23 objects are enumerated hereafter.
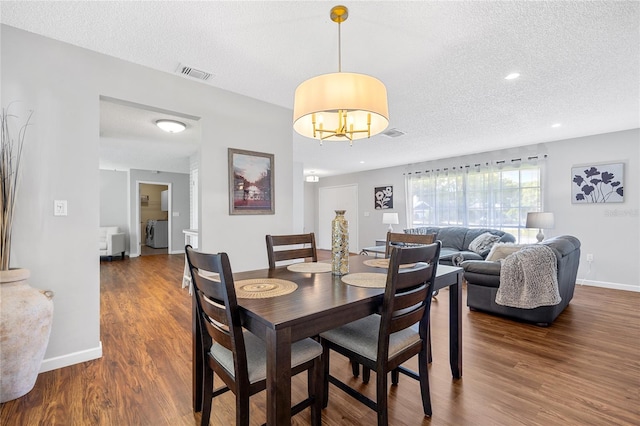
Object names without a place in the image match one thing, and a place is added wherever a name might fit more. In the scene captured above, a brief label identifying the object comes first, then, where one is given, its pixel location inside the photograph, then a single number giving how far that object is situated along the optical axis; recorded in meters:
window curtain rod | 4.84
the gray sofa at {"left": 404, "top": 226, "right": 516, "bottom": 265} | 4.68
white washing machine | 8.49
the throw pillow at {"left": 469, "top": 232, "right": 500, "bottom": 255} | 4.81
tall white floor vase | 1.60
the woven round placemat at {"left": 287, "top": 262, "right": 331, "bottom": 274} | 1.90
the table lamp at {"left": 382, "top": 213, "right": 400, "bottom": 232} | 6.37
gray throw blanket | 2.72
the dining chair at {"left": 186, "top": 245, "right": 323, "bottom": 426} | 1.16
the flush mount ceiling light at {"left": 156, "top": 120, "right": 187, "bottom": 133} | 3.63
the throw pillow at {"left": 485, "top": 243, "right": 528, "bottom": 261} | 3.13
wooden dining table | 1.07
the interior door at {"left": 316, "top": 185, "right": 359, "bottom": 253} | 8.12
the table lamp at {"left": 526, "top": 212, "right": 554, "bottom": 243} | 4.25
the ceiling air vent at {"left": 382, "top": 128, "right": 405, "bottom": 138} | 4.07
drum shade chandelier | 1.54
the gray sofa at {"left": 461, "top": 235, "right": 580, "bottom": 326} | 2.80
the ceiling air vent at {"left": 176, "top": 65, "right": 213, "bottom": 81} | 2.38
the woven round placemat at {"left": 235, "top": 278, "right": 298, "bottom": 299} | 1.35
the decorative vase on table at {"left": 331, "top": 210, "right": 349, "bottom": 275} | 1.72
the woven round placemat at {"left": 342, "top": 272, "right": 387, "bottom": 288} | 1.53
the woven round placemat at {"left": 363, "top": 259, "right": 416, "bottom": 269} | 2.03
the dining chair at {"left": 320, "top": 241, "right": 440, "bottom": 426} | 1.31
